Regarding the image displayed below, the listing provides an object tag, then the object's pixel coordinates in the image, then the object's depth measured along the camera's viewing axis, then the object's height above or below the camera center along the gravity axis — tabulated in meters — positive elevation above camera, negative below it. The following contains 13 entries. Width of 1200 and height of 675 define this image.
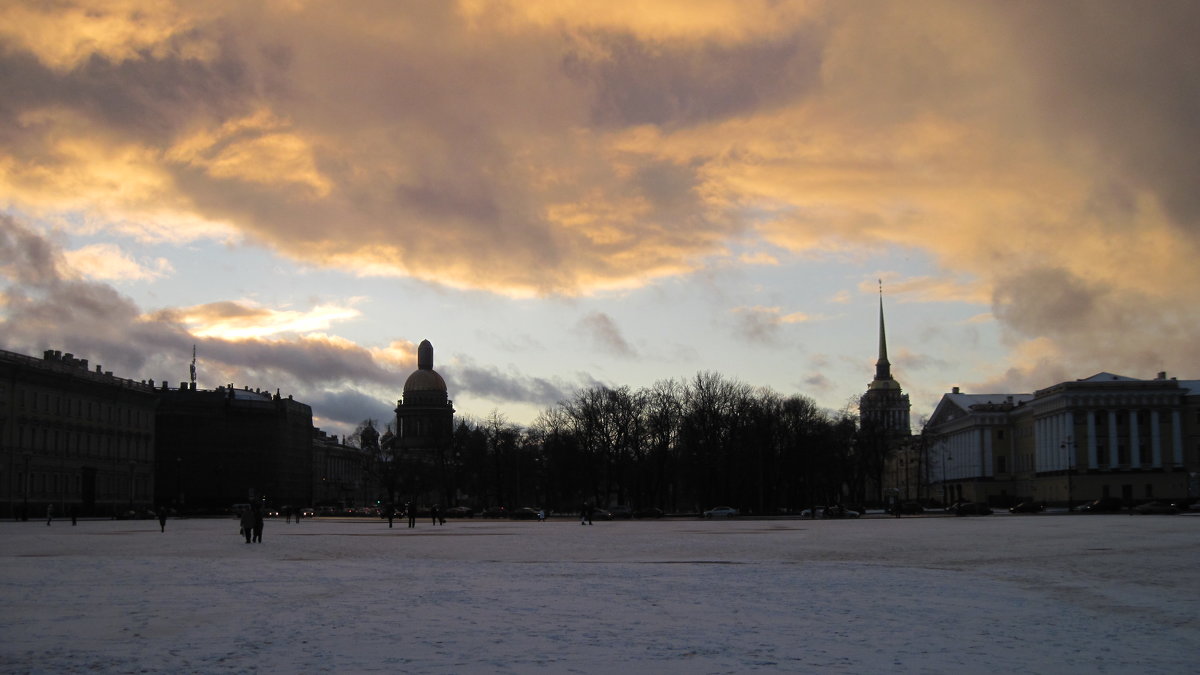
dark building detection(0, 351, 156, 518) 96.56 +2.30
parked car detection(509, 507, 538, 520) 102.81 -4.27
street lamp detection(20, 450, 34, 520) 87.62 -2.71
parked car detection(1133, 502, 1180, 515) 89.49 -3.15
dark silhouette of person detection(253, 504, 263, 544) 47.03 -2.46
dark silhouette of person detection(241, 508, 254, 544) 46.75 -2.32
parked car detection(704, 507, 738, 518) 100.94 -3.98
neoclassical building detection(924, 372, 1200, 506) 135.38 +3.23
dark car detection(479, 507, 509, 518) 110.19 -4.47
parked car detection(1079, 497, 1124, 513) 101.38 -3.27
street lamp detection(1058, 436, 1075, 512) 130.25 +1.98
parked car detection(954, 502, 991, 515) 100.81 -3.61
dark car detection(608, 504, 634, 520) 102.88 -4.21
